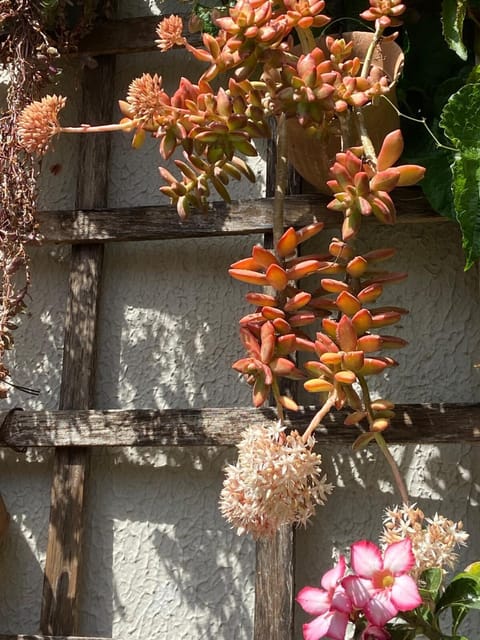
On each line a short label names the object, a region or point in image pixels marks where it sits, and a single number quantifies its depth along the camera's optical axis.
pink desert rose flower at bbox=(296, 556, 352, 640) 0.76
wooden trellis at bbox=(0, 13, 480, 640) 1.08
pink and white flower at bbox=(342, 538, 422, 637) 0.73
